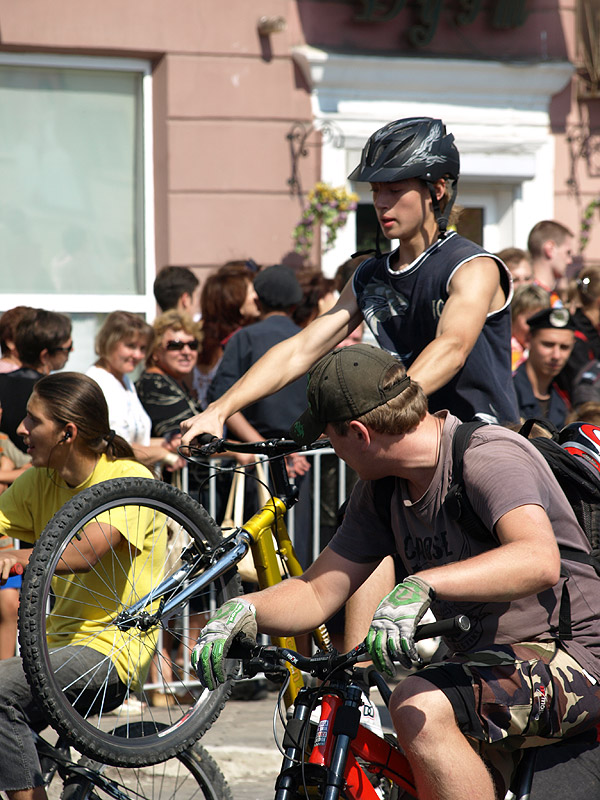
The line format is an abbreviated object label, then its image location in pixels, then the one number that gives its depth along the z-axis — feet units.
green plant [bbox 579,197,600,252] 61.82
